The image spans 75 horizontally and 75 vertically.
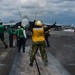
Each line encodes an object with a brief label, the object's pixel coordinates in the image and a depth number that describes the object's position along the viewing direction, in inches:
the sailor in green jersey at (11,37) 463.7
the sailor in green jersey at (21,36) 358.4
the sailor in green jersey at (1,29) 418.5
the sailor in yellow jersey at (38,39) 234.8
